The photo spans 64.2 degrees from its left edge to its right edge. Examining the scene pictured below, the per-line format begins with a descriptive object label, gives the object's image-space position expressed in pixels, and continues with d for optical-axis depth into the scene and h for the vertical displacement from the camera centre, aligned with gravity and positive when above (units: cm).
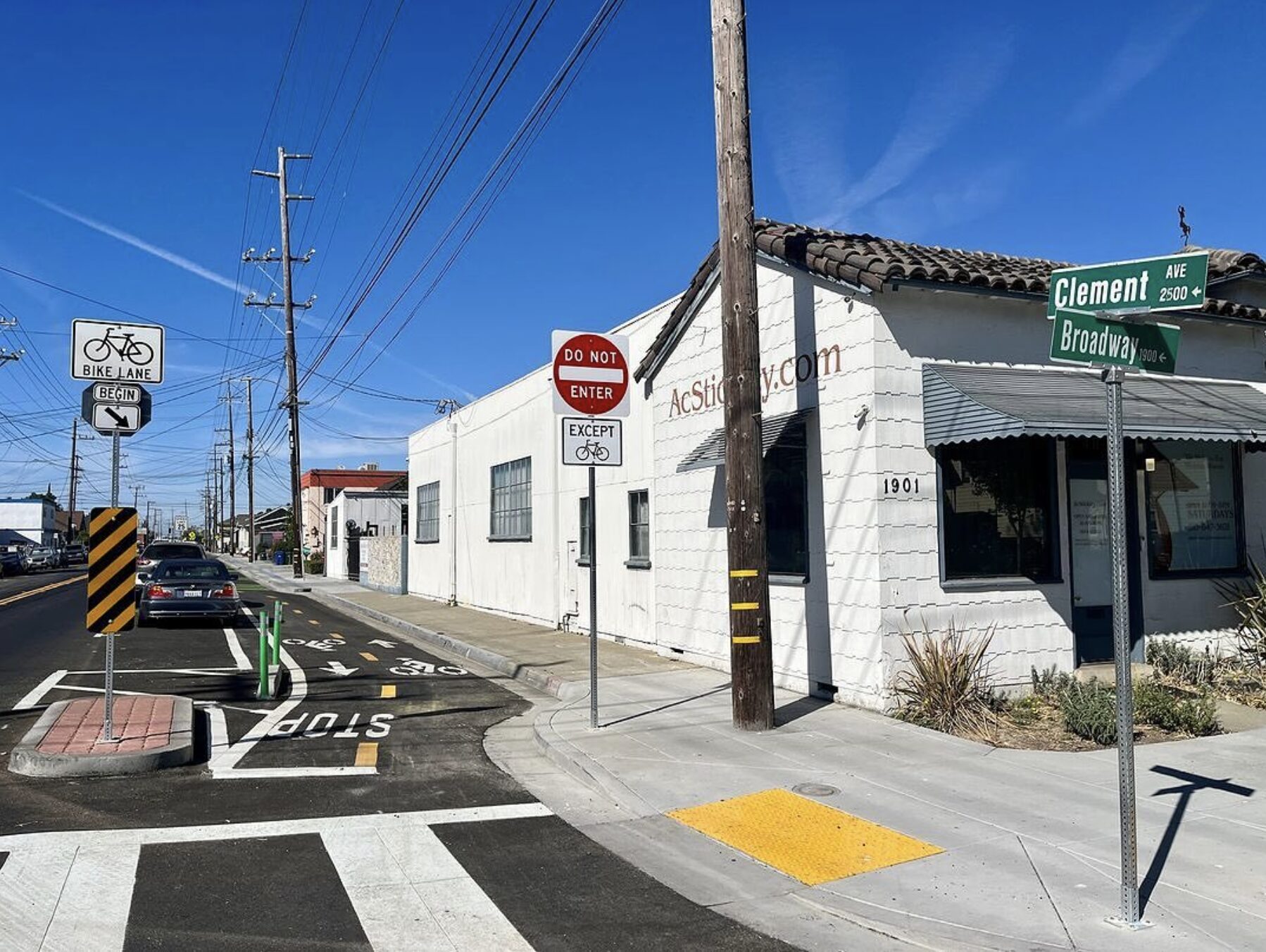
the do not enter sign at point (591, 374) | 921 +140
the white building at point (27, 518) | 8650 +151
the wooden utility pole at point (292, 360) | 3753 +635
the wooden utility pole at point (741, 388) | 879 +118
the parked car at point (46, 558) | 5948 -138
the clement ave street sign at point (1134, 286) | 455 +107
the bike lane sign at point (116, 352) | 854 +157
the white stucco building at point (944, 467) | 968 +55
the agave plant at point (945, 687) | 891 -153
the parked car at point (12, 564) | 4867 -140
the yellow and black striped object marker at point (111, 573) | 849 -33
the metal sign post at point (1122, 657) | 454 -64
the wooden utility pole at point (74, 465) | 8256 +603
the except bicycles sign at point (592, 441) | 917 +77
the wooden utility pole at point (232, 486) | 8075 +379
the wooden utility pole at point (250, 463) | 7025 +488
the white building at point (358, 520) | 4172 +38
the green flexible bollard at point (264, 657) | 1082 -135
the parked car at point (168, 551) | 2581 -49
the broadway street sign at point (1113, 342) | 472 +83
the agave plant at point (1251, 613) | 1069 -109
